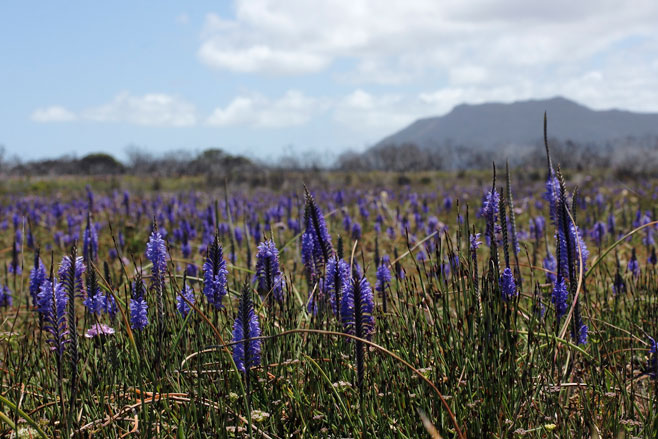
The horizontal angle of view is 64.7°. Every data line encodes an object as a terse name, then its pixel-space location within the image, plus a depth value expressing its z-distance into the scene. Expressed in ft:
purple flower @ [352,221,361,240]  23.04
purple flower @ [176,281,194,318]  9.78
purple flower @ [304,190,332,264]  8.95
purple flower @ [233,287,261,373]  5.97
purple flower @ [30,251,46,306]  9.86
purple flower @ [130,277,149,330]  8.42
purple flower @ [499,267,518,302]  8.43
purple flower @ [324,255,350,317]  8.08
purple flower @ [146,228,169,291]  8.03
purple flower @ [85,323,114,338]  8.63
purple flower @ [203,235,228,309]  8.25
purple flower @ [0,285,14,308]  14.73
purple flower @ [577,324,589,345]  8.73
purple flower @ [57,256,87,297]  6.31
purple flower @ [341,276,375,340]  6.10
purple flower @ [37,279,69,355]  6.31
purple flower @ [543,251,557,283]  14.06
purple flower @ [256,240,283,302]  8.72
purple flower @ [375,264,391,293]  10.57
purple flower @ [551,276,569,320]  8.95
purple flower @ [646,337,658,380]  7.57
